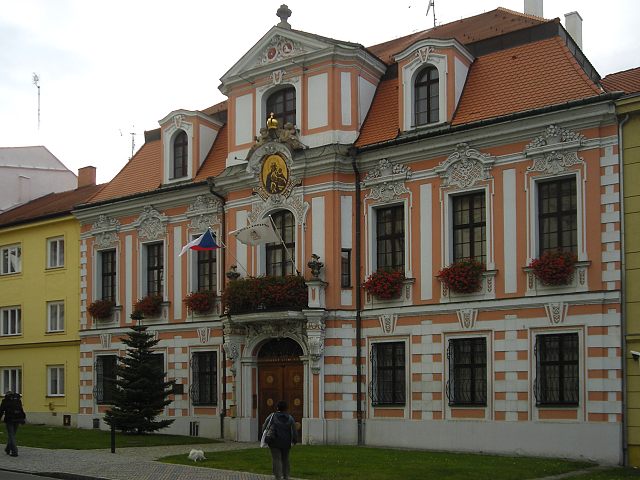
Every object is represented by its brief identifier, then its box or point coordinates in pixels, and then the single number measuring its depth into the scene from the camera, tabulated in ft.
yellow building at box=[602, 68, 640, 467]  79.92
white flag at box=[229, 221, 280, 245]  99.35
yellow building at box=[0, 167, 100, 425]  132.05
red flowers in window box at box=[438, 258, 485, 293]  89.40
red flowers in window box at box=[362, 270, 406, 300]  94.79
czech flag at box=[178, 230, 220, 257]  102.27
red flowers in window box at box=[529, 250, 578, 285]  83.41
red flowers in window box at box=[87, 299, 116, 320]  122.01
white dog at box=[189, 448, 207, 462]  78.69
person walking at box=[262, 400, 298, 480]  62.75
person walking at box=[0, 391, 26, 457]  83.15
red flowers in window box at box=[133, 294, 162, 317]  115.96
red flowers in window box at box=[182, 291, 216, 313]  110.11
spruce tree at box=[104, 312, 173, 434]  104.83
